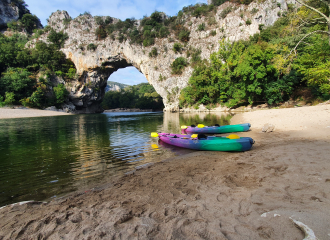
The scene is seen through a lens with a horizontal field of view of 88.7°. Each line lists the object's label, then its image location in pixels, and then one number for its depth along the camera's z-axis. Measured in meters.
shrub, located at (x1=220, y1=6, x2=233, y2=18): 43.50
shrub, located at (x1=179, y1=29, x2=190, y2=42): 46.03
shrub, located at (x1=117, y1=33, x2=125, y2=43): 46.68
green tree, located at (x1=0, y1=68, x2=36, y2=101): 38.47
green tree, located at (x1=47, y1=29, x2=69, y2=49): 49.44
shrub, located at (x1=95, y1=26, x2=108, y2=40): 49.18
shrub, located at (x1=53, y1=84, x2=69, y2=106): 44.81
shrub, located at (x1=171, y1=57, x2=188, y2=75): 44.12
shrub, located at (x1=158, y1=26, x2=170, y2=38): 47.58
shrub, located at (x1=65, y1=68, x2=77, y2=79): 48.00
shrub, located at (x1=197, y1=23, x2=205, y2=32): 45.71
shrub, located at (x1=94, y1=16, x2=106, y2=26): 52.06
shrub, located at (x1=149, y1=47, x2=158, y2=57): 45.25
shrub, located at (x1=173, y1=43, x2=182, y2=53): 44.03
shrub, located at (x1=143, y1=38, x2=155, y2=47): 45.94
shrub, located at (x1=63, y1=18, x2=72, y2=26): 52.66
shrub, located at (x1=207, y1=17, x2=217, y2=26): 45.42
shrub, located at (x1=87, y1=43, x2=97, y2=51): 46.72
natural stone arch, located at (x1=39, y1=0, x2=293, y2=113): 41.12
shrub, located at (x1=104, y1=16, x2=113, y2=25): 52.26
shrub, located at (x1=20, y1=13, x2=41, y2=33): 56.72
